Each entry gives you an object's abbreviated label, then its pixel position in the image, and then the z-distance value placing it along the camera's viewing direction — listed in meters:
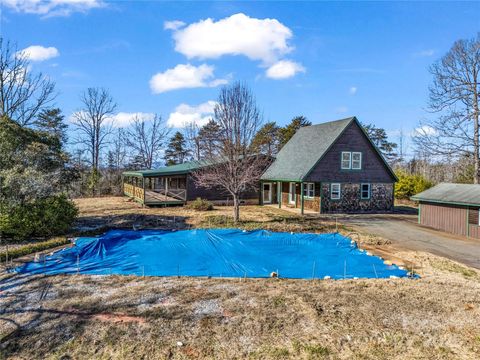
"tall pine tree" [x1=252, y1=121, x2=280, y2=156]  38.21
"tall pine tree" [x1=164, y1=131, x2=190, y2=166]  48.22
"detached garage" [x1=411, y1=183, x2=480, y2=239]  14.37
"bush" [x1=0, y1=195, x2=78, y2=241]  12.45
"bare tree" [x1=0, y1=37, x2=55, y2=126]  24.86
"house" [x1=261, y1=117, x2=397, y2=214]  21.70
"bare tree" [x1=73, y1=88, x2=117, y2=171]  37.75
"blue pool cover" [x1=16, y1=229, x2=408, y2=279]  9.13
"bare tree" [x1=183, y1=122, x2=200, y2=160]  42.50
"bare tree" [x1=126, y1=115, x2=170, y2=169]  43.94
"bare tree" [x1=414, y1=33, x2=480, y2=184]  20.98
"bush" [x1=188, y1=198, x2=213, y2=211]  21.69
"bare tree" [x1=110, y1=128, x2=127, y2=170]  43.92
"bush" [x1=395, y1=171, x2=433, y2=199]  28.42
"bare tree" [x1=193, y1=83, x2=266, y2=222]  16.83
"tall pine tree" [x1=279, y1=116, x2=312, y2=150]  38.34
